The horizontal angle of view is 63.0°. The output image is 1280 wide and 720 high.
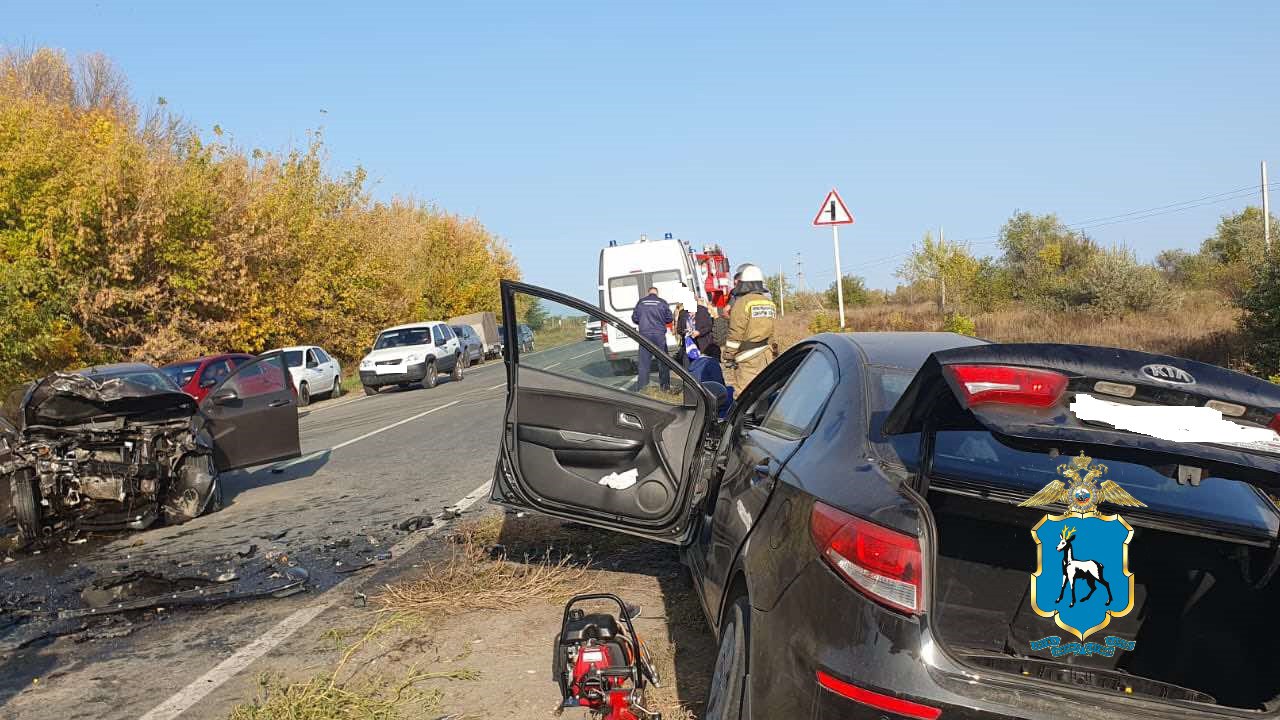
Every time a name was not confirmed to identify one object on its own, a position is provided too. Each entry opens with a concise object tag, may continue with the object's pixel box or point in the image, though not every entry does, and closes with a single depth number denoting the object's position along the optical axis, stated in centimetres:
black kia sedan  240
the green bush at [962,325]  2246
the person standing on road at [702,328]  1470
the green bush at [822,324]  2619
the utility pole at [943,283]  5172
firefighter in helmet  1034
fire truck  2192
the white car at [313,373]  2484
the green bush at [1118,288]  3162
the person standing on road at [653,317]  1345
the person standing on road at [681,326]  1493
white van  1916
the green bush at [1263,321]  1392
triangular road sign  1588
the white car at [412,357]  2641
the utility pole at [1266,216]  3268
